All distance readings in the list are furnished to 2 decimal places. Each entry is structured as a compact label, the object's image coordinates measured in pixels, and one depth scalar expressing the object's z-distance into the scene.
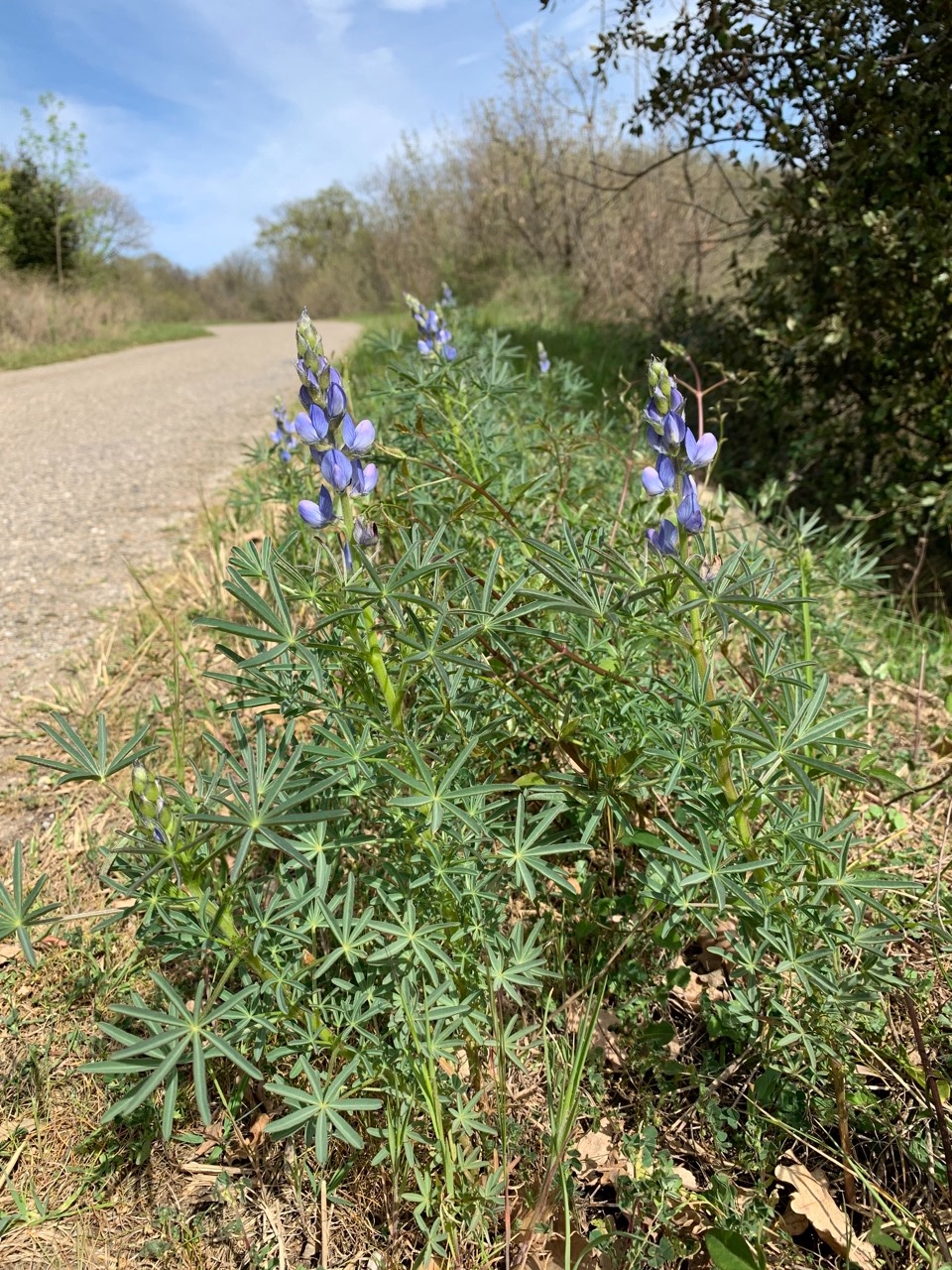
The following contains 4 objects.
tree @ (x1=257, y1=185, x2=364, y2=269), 25.24
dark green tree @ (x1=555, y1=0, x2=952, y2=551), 0.87
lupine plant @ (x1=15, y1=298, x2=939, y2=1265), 0.36
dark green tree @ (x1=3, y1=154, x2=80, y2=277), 12.85
